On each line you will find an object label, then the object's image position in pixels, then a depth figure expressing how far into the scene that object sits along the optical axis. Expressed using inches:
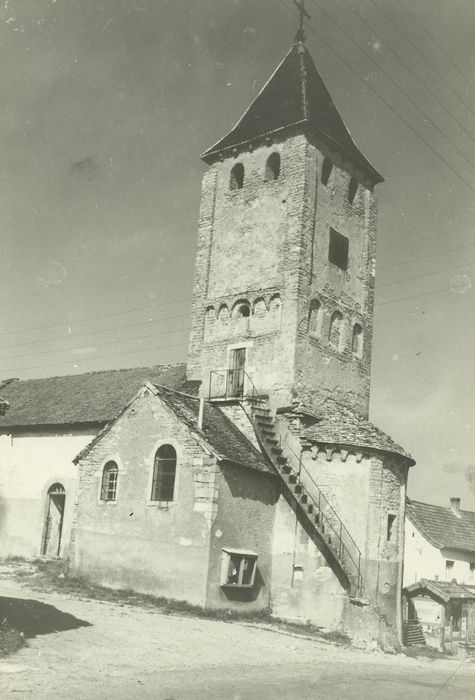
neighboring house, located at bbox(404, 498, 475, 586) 1605.6
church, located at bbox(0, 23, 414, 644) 888.9
